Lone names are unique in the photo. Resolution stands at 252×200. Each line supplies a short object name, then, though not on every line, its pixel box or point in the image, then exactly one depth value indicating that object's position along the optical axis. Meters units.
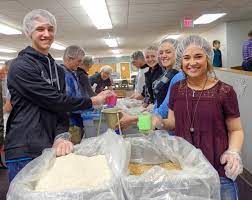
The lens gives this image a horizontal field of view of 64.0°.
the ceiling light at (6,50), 8.65
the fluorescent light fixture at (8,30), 4.77
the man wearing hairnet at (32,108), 1.00
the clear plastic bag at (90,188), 0.58
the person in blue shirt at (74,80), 1.85
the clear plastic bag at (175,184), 0.61
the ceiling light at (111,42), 7.56
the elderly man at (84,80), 2.48
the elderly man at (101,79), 4.04
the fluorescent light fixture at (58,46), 7.81
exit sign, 4.77
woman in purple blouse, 0.83
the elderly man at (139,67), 2.97
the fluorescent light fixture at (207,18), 4.76
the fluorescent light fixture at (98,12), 3.34
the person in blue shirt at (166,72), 1.33
